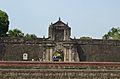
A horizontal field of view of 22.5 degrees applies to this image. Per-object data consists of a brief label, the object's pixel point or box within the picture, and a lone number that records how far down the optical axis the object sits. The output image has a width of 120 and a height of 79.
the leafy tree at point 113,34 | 59.00
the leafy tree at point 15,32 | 56.67
